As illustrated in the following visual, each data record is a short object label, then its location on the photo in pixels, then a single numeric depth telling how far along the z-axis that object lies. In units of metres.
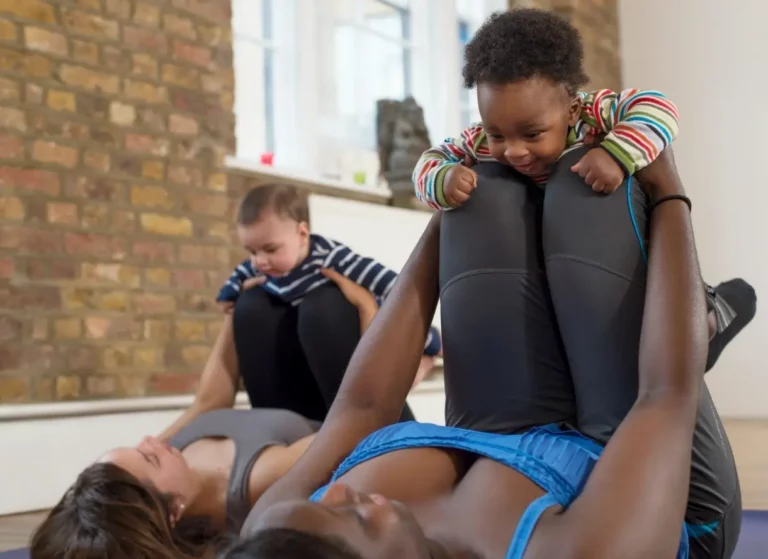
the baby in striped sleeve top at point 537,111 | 1.26
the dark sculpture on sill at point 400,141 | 4.20
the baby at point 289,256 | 2.23
